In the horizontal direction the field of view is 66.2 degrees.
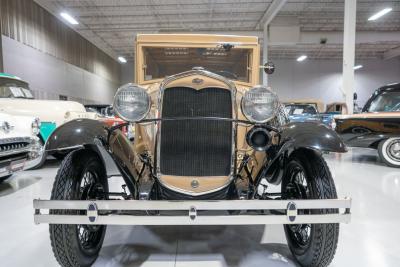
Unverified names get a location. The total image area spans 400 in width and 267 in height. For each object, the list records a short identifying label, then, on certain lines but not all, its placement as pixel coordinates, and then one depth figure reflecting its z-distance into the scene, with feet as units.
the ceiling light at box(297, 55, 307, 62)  63.23
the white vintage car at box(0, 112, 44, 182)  12.00
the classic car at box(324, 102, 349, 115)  24.70
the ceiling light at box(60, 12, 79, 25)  36.65
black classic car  18.47
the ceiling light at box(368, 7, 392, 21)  37.16
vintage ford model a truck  5.15
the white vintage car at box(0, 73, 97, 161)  17.56
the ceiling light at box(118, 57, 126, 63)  61.98
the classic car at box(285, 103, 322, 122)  35.04
